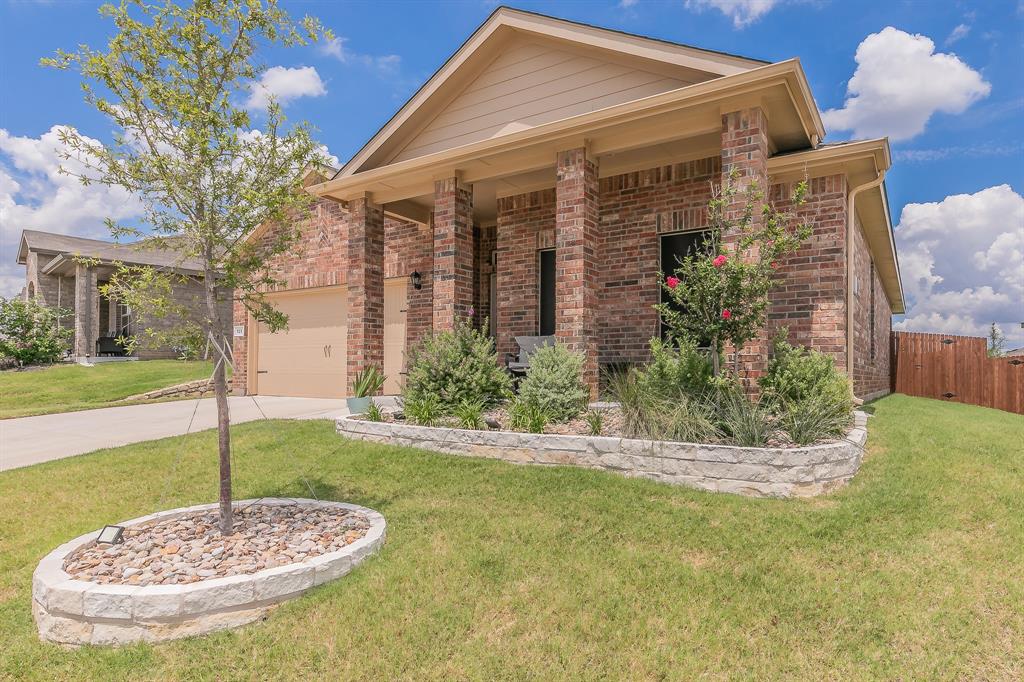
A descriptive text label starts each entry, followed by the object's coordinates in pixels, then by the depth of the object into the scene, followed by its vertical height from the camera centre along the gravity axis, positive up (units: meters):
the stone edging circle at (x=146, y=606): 2.61 -1.33
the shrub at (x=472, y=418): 5.55 -0.81
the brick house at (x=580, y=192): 6.05 +2.13
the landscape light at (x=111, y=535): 3.31 -1.23
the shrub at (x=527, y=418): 5.23 -0.77
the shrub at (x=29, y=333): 16.31 +0.26
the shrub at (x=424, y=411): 5.91 -0.78
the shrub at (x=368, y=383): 7.33 -0.58
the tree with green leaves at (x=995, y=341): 23.18 +0.00
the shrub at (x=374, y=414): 6.36 -0.87
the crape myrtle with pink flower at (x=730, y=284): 4.74 +0.52
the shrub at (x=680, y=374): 5.09 -0.31
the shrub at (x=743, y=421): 4.40 -0.68
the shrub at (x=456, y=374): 6.31 -0.39
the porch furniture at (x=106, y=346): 17.23 -0.15
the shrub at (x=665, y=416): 4.57 -0.66
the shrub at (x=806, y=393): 4.60 -0.51
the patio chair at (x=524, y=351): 7.22 -0.14
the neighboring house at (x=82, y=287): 16.52 +1.81
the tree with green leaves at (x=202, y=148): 3.17 +1.21
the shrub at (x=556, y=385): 5.72 -0.48
